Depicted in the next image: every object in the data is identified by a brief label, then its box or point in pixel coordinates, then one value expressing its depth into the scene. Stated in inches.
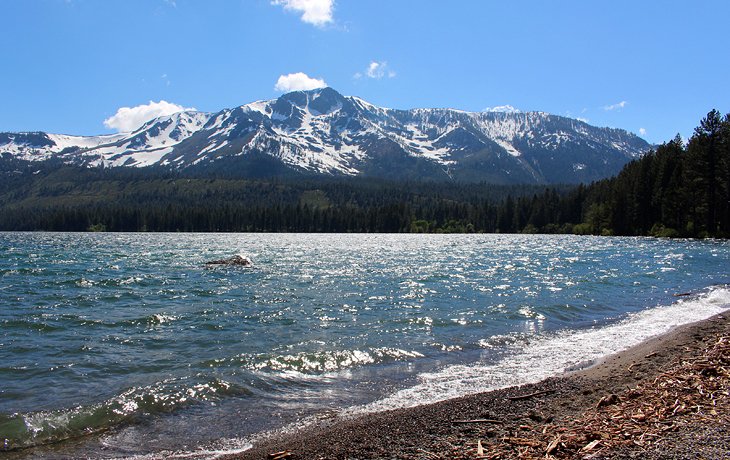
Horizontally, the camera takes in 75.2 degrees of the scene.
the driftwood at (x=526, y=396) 465.7
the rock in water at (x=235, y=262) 2191.9
